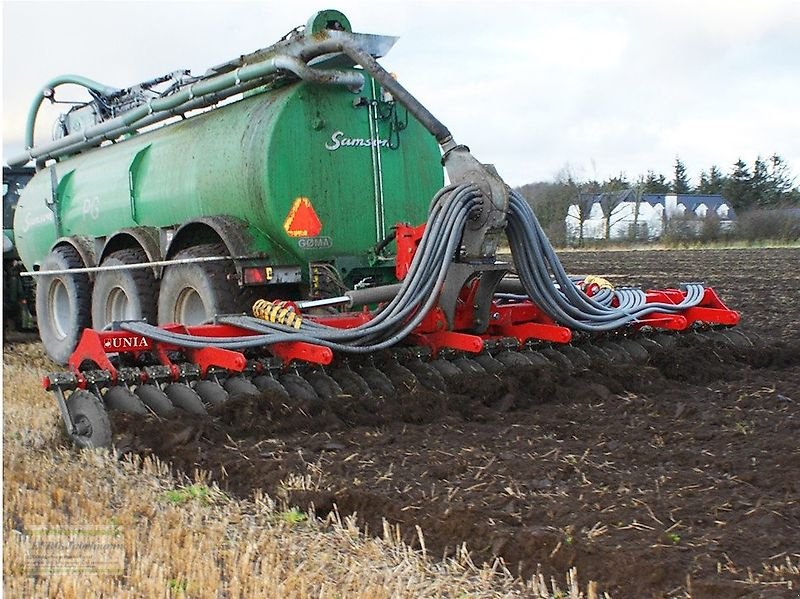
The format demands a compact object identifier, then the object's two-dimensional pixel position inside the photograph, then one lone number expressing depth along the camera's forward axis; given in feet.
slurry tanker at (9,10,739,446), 19.33
